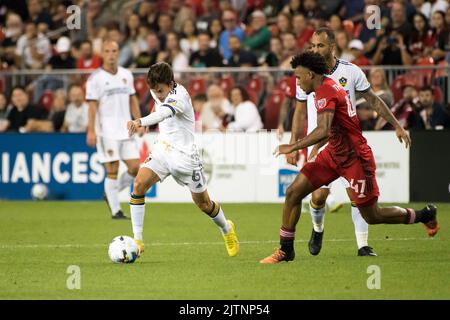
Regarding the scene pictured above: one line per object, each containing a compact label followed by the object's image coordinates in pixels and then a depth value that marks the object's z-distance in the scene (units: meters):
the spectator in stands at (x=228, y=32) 22.55
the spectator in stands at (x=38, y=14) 25.73
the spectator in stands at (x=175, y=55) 22.11
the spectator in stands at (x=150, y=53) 22.23
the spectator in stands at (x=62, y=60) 23.30
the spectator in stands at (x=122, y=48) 23.38
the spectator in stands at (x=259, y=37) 22.41
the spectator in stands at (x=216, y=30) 22.86
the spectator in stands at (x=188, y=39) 22.75
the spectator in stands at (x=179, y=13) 23.97
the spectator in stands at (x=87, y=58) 22.69
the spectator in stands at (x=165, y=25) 23.52
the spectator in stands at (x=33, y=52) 24.33
